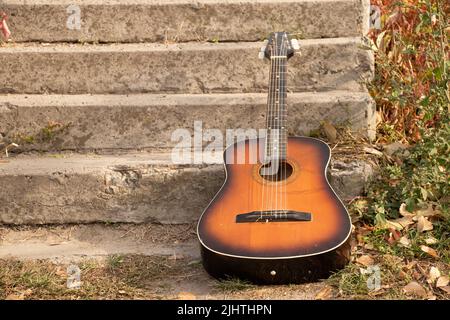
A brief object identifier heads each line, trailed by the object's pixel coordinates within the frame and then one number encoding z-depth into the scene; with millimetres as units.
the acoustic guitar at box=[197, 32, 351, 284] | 3131
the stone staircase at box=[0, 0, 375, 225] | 3850
